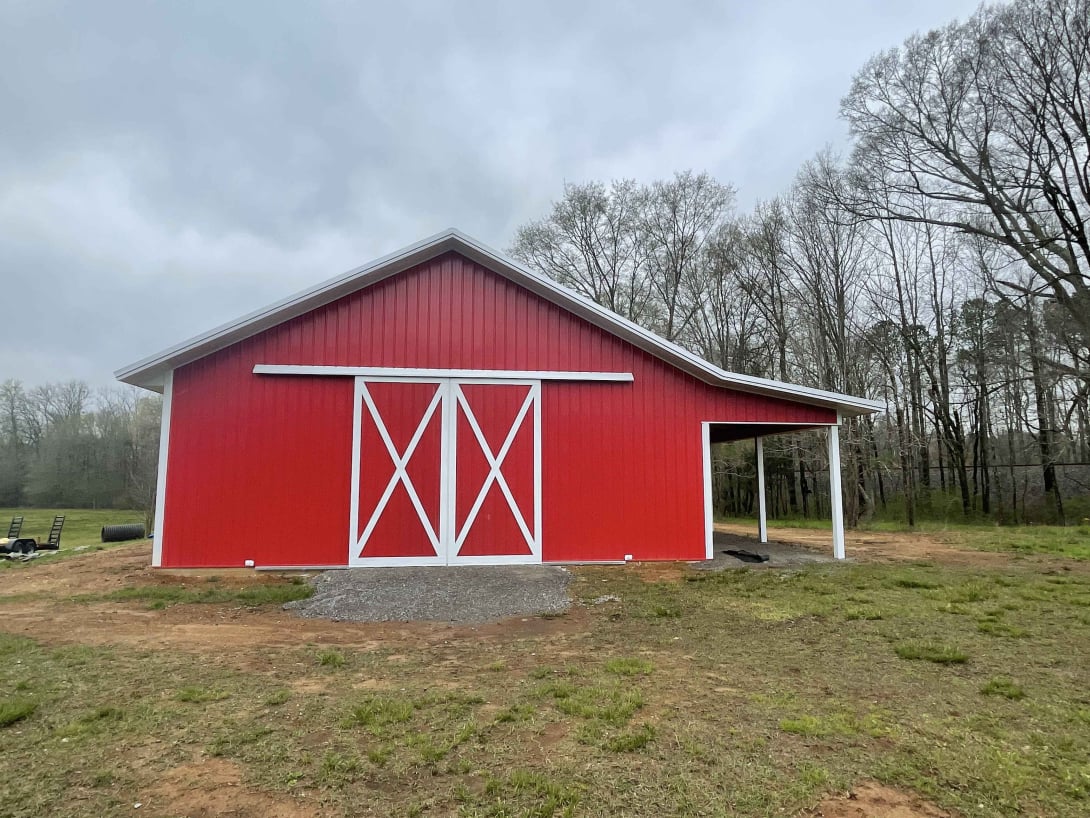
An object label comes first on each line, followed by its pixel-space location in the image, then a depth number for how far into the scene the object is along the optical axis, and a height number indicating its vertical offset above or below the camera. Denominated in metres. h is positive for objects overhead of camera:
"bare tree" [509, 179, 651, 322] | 25.94 +10.59
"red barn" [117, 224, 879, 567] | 8.91 +0.91
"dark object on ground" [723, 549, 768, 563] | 10.38 -1.46
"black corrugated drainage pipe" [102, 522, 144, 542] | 19.06 -1.75
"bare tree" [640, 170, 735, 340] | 25.25 +10.73
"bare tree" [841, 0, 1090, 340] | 14.51 +9.76
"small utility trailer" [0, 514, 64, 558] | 15.91 -1.86
